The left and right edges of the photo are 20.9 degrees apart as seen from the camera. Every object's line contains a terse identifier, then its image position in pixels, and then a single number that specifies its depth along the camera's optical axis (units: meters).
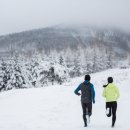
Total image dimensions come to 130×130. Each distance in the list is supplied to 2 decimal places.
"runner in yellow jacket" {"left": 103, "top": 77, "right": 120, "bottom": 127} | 13.80
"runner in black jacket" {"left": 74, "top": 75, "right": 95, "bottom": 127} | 13.77
